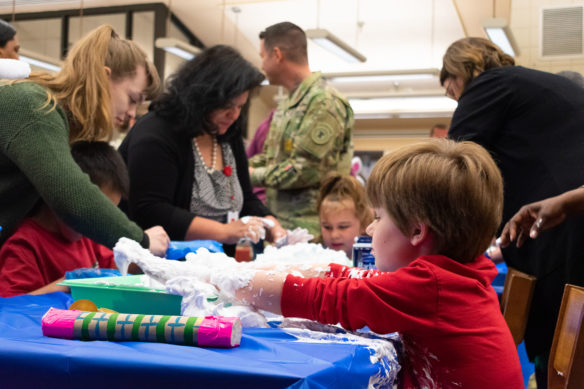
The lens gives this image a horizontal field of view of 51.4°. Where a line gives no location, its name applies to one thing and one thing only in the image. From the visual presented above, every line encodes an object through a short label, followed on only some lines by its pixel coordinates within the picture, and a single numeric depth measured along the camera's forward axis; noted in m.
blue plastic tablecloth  0.72
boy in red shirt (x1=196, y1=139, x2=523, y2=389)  0.98
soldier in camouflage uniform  2.94
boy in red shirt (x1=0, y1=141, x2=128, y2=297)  1.57
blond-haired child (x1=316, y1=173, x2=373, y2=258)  2.91
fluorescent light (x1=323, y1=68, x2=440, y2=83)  6.77
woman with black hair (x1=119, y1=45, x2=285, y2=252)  2.21
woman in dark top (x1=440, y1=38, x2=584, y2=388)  1.75
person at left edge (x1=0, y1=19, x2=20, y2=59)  2.12
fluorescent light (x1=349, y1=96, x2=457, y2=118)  10.65
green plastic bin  1.06
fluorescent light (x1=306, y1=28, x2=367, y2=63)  6.04
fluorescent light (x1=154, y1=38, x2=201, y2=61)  6.44
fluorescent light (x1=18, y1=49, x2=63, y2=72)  6.04
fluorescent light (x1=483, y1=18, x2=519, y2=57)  5.38
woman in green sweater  1.39
